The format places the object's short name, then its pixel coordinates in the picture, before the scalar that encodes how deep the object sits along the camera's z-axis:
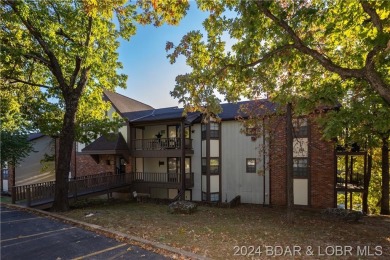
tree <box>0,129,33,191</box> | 16.52
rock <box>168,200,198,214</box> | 13.48
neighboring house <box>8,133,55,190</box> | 23.77
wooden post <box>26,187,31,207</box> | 13.42
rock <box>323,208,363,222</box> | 12.16
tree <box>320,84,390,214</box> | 8.17
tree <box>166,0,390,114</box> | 6.99
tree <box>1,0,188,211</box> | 11.95
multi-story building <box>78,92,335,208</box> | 16.50
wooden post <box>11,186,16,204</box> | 14.45
